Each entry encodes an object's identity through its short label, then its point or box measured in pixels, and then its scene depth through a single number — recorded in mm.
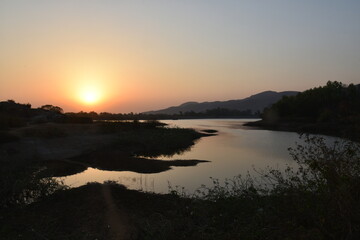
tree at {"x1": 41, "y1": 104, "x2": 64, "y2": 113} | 83188
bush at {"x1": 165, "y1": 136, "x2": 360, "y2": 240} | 7359
